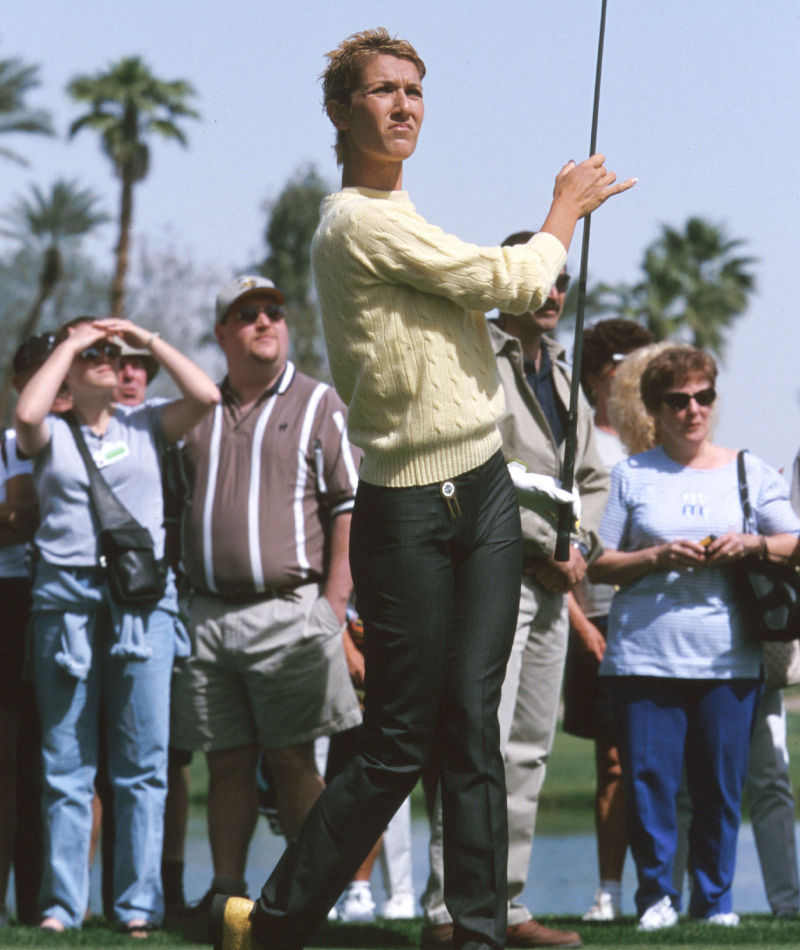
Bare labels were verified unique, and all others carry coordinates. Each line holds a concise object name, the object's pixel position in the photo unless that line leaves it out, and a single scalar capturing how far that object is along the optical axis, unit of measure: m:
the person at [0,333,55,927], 10.80
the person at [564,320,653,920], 11.62
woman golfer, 6.24
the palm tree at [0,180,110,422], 86.44
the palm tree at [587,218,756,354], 83.19
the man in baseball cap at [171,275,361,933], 10.21
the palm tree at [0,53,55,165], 67.94
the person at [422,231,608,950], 9.34
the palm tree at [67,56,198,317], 70.87
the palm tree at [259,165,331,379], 80.37
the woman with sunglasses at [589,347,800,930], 10.24
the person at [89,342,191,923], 10.82
